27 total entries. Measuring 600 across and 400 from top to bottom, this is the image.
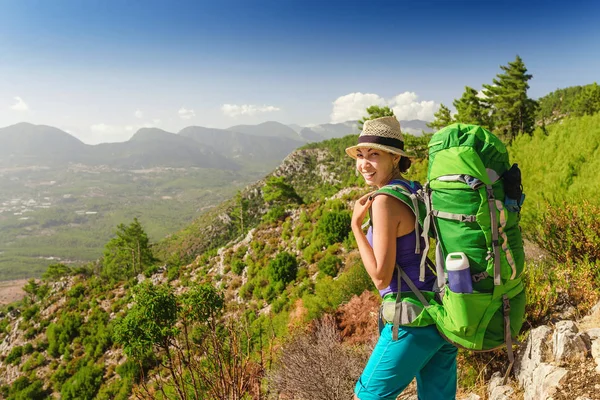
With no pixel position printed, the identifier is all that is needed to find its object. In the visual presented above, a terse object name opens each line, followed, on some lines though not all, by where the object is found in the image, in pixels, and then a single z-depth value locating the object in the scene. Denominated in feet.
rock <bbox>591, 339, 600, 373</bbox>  6.93
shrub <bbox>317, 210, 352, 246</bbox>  52.47
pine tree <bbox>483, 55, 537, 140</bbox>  104.73
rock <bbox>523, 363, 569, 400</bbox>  6.79
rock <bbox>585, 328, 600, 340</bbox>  7.50
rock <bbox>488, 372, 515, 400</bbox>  8.08
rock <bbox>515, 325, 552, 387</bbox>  7.73
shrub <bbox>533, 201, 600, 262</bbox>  11.89
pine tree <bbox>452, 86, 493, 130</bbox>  99.50
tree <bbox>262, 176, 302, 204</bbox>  110.83
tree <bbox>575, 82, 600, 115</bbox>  145.28
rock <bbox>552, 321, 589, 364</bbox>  7.24
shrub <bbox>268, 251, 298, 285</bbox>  52.65
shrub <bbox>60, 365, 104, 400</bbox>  53.98
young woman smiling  5.29
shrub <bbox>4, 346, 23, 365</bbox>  74.59
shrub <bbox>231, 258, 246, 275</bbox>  69.51
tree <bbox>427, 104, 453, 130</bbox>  102.83
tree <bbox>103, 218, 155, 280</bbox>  122.31
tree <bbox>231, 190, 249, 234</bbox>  131.45
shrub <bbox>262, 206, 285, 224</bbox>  83.76
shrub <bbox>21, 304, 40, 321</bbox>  93.45
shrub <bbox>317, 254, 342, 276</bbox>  41.98
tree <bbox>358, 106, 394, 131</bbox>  85.39
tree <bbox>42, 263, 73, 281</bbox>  160.86
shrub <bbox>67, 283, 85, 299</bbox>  96.14
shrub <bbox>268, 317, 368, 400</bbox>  10.41
